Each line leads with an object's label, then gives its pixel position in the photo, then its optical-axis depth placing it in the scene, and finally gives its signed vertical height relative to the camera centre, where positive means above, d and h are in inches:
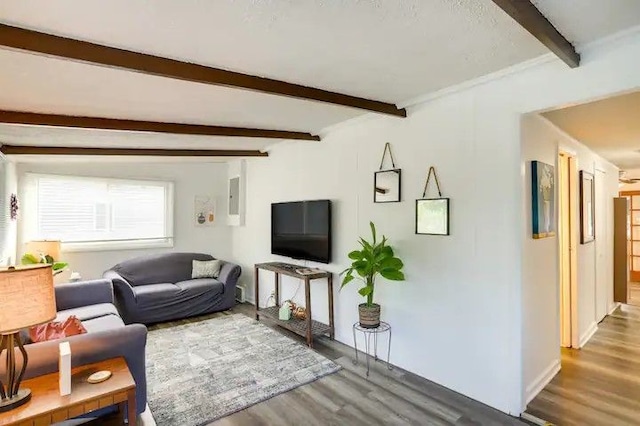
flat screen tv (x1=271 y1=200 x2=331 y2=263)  160.2 -7.2
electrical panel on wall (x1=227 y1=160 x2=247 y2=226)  229.8 +15.8
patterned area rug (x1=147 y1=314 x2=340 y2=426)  104.0 -55.7
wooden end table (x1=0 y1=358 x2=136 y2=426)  65.1 -36.3
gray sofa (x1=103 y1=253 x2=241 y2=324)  175.6 -39.1
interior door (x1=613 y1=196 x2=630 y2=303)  219.0 -22.9
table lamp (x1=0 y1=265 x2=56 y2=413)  65.1 -18.1
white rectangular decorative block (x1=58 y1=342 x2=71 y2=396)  71.4 -32.3
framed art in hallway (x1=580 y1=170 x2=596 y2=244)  157.2 +3.0
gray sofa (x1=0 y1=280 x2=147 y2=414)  80.4 -33.5
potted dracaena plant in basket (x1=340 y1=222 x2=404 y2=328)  120.8 -18.7
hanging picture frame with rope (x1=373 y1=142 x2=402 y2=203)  130.3 +12.2
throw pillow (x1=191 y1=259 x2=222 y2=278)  214.2 -32.9
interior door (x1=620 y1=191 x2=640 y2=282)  293.4 -21.1
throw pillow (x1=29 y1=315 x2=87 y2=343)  94.7 -32.0
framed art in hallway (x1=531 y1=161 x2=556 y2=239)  106.3 +4.8
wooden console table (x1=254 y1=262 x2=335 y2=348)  149.9 -48.3
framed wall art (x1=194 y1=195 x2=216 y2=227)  240.2 +3.7
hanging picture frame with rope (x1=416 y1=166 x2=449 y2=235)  114.8 +0.4
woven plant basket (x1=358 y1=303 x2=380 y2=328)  124.3 -35.8
